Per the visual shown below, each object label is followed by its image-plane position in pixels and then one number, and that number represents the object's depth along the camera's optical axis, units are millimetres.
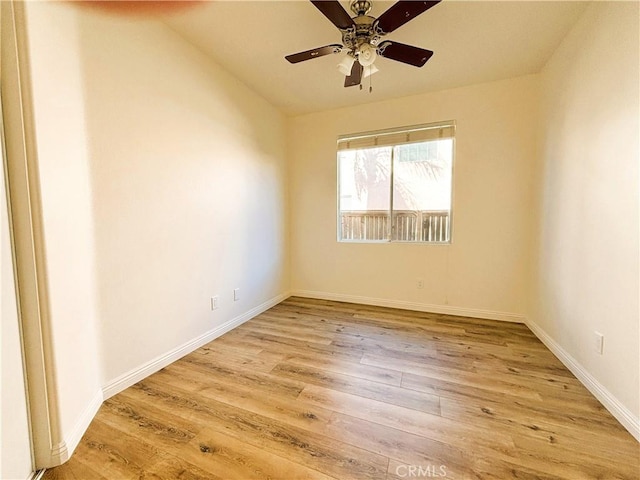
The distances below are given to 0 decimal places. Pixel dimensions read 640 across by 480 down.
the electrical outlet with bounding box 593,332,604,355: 1602
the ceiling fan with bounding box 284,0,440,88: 1452
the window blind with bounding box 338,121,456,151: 2990
